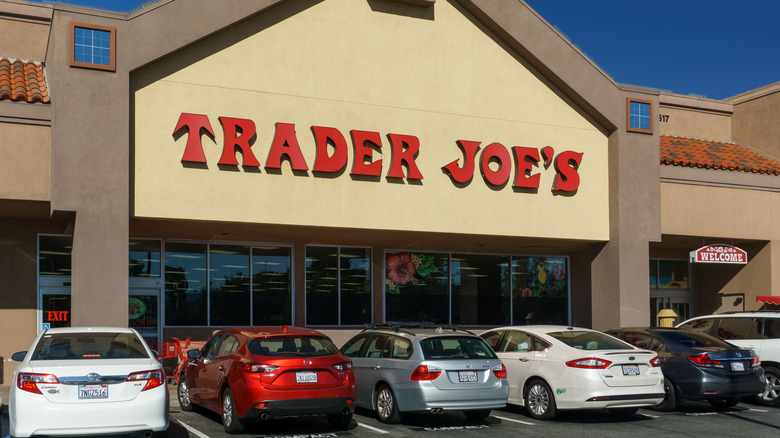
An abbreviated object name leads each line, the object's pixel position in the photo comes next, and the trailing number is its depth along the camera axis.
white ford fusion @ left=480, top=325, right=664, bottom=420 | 12.95
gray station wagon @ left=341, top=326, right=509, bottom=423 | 12.41
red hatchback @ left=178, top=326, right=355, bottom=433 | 11.27
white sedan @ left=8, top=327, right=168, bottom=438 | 9.38
